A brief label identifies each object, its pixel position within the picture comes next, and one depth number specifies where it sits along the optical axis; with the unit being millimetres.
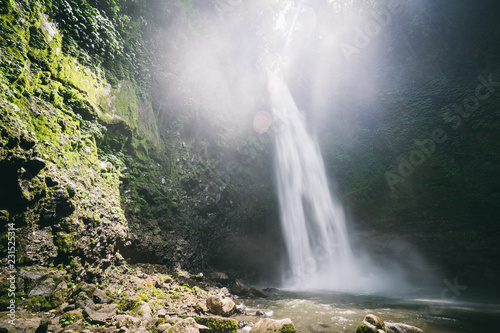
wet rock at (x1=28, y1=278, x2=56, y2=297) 2820
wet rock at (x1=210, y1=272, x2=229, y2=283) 8328
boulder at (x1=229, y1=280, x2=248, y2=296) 7648
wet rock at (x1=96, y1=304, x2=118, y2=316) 3336
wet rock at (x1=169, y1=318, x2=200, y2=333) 3048
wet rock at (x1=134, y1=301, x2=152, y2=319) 3555
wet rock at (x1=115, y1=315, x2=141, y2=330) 3080
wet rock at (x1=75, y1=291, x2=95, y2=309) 3196
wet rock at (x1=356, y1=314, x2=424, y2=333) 3262
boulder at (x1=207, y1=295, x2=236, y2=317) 4848
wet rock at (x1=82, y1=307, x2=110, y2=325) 2910
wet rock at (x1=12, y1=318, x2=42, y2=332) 2204
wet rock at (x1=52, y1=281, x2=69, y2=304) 3027
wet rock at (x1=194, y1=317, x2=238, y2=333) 3645
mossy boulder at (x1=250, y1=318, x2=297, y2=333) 3381
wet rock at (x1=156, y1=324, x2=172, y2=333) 3080
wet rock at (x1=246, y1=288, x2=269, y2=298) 7547
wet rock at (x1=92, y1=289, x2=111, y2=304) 3701
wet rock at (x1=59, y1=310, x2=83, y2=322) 2706
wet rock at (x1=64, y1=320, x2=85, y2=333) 2503
